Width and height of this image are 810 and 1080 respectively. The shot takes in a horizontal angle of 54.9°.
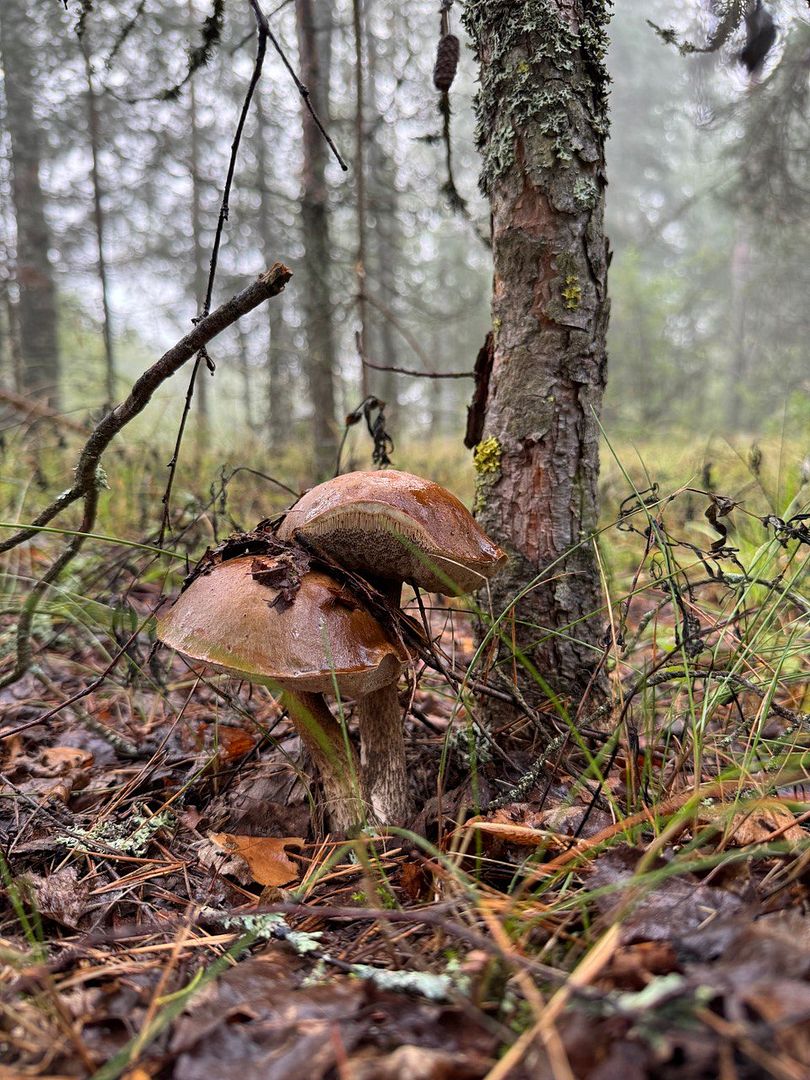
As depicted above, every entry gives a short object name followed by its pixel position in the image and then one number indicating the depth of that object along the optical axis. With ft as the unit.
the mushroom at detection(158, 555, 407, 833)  1.01
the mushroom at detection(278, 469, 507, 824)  1.07
